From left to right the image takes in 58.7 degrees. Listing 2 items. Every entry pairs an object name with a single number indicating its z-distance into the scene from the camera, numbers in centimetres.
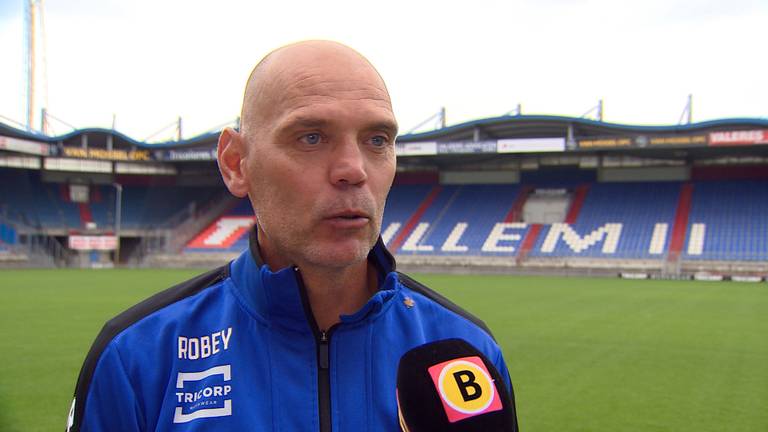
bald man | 149
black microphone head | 115
